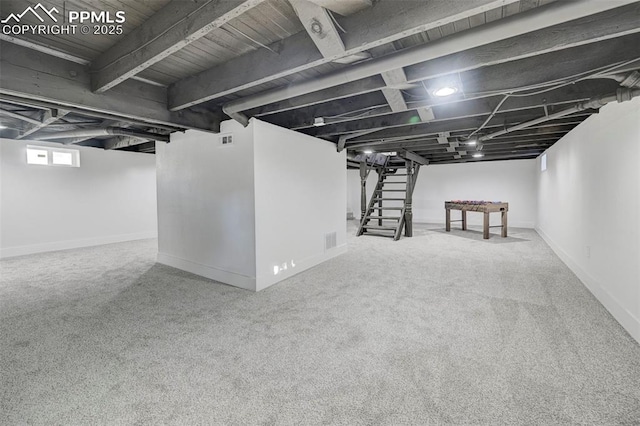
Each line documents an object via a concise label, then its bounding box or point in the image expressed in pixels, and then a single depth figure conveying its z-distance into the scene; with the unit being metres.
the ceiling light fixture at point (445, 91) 2.26
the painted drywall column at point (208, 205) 3.30
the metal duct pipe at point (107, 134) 3.68
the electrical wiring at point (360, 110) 2.91
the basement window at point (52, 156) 5.13
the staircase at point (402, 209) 6.50
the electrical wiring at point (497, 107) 2.49
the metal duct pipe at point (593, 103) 2.13
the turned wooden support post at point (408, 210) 6.61
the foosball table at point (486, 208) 6.14
